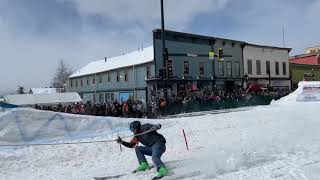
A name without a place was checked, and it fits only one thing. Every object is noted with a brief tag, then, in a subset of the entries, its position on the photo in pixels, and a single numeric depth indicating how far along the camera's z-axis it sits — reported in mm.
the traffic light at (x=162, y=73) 24591
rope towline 12478
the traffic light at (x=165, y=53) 24391
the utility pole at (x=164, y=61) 24359
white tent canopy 51031
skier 9156
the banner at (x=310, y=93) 31516
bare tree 98188
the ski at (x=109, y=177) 8984
